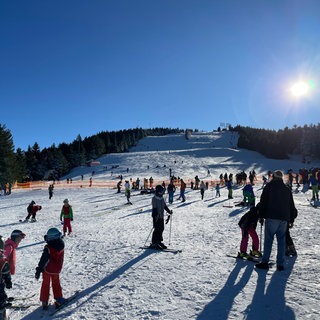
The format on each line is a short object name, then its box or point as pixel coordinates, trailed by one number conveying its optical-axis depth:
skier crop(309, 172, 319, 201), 19.76
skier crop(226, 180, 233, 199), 23.77
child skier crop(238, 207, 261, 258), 7.84
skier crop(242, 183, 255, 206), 17.72
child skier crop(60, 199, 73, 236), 13.09
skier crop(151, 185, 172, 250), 9.43
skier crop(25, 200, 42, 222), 17.67
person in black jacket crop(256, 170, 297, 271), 6.39
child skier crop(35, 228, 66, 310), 5.42
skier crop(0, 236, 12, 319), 4.85
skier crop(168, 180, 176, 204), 22.52
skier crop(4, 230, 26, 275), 5.74
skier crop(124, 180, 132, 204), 24.22
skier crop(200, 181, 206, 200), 23.94
